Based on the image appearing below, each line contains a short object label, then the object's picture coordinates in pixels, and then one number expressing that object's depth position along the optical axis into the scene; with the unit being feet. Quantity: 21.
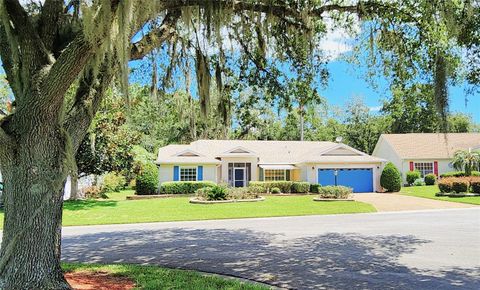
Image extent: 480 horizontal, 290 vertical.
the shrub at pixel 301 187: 88.79
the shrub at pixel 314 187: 89.20
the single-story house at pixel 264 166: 90.74
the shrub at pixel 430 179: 100.99
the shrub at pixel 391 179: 90.22
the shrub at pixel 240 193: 72.08
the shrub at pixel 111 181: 91.35
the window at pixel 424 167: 106.42
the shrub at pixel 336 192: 72.59
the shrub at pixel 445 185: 77.30
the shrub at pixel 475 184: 76.48
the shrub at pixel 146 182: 83.56
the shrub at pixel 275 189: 88.53
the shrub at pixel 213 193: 69.41
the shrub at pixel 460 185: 75.66
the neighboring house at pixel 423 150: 105.81
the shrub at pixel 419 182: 101.24
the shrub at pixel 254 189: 75.67
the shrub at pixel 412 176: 103.40
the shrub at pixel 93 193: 82.12
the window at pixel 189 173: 90.40
